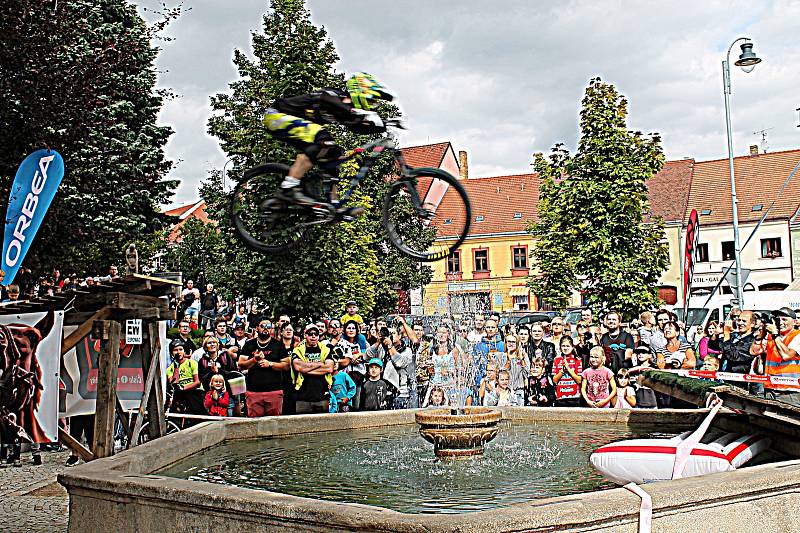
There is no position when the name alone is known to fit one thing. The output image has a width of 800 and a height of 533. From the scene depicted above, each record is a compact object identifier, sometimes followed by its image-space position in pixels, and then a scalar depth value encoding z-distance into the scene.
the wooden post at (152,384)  8.48
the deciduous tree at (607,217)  25.48
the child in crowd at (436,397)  11.34
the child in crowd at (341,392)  11.94
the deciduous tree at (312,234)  21.47
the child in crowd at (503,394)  11.85
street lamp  22.06
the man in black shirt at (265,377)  11.39
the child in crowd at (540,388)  11.99
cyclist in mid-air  8.09
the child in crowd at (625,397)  11.36
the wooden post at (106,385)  7.48
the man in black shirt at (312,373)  11.47
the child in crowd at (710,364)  12.49
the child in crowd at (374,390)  12.02
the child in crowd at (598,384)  11.32
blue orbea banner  10.45
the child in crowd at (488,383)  11.66
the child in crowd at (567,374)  11.55
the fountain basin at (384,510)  4.59
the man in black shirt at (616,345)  12.18
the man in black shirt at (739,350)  12.45
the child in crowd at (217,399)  11.63
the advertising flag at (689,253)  14.61
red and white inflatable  6.49
